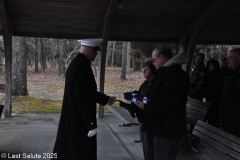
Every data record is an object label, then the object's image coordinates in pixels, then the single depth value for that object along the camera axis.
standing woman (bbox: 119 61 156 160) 3.60
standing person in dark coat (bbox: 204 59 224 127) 6.02
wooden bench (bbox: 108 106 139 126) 5.18
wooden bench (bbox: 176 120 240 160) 2.97
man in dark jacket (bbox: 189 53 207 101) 6.28
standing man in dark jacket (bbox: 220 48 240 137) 3.54
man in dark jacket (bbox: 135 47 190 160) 2.96
